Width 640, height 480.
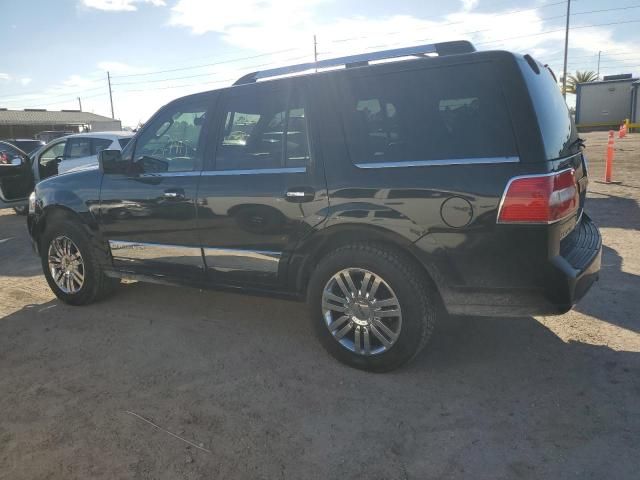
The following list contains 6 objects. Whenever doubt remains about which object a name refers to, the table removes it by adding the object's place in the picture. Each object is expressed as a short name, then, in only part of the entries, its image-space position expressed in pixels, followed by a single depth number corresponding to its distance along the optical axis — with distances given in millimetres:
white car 9799
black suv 2736
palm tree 56903
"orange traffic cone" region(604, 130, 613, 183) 11234
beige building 51031
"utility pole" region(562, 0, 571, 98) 43625
